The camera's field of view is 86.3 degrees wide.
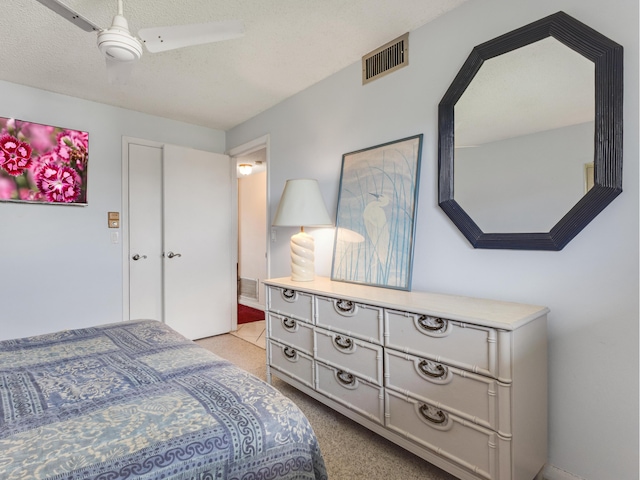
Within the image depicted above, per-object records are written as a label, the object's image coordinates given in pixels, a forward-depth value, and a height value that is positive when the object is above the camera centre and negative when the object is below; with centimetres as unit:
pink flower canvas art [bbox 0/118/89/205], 265 +59
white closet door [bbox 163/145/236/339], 342 -7
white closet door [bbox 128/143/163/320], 332 +3
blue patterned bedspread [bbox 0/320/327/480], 74 -48
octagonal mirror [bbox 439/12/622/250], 137 +46
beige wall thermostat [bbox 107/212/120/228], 316 +15
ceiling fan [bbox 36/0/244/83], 135 +84
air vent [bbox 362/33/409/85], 209 +114
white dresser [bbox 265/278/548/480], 130 -61
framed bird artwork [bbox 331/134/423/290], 203 +14
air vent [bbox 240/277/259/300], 524 -82
